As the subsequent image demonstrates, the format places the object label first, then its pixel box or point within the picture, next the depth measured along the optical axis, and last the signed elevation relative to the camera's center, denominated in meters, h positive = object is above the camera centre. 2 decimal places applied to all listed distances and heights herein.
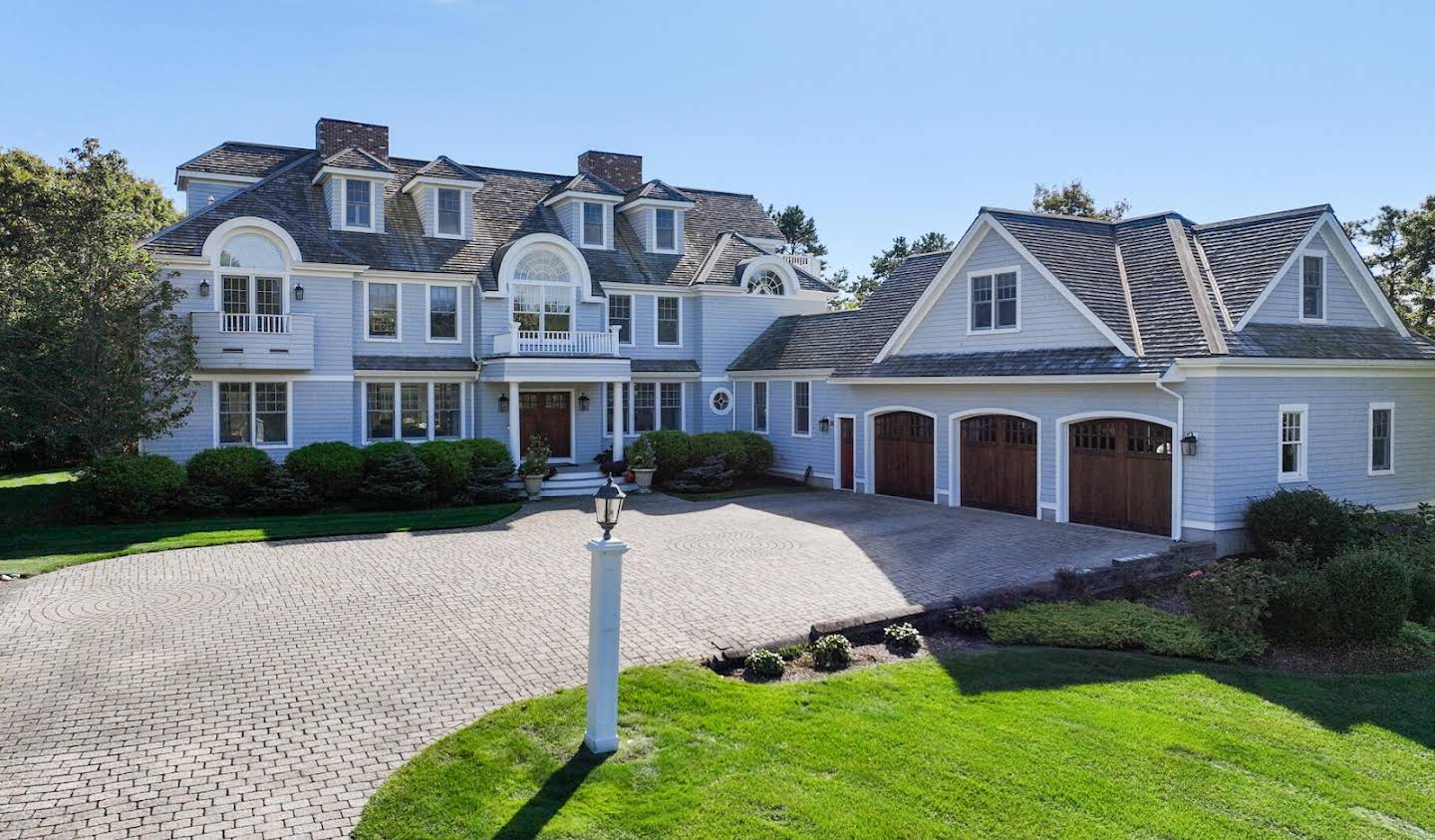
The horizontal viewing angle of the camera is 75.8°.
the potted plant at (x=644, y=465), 24.17 -1.64
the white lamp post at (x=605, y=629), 7.36 -1.82
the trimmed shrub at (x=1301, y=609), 11.14 -2.57
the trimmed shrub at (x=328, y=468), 20.43 -1.41
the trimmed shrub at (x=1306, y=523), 14.74 -2.02
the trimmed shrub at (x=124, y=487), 18.16 -1.60
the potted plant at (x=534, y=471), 22.66 -1.67
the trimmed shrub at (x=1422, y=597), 12.61 -2.76
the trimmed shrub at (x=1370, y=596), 11.15 -2.42
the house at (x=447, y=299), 21.50 +2.82
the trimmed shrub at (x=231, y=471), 19.39 -1.37
